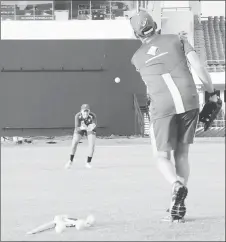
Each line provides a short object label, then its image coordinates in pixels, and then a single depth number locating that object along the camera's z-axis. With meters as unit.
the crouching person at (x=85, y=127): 19.32
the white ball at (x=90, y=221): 7.12
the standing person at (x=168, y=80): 8.05
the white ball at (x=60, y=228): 6.71
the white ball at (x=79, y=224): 6.82
